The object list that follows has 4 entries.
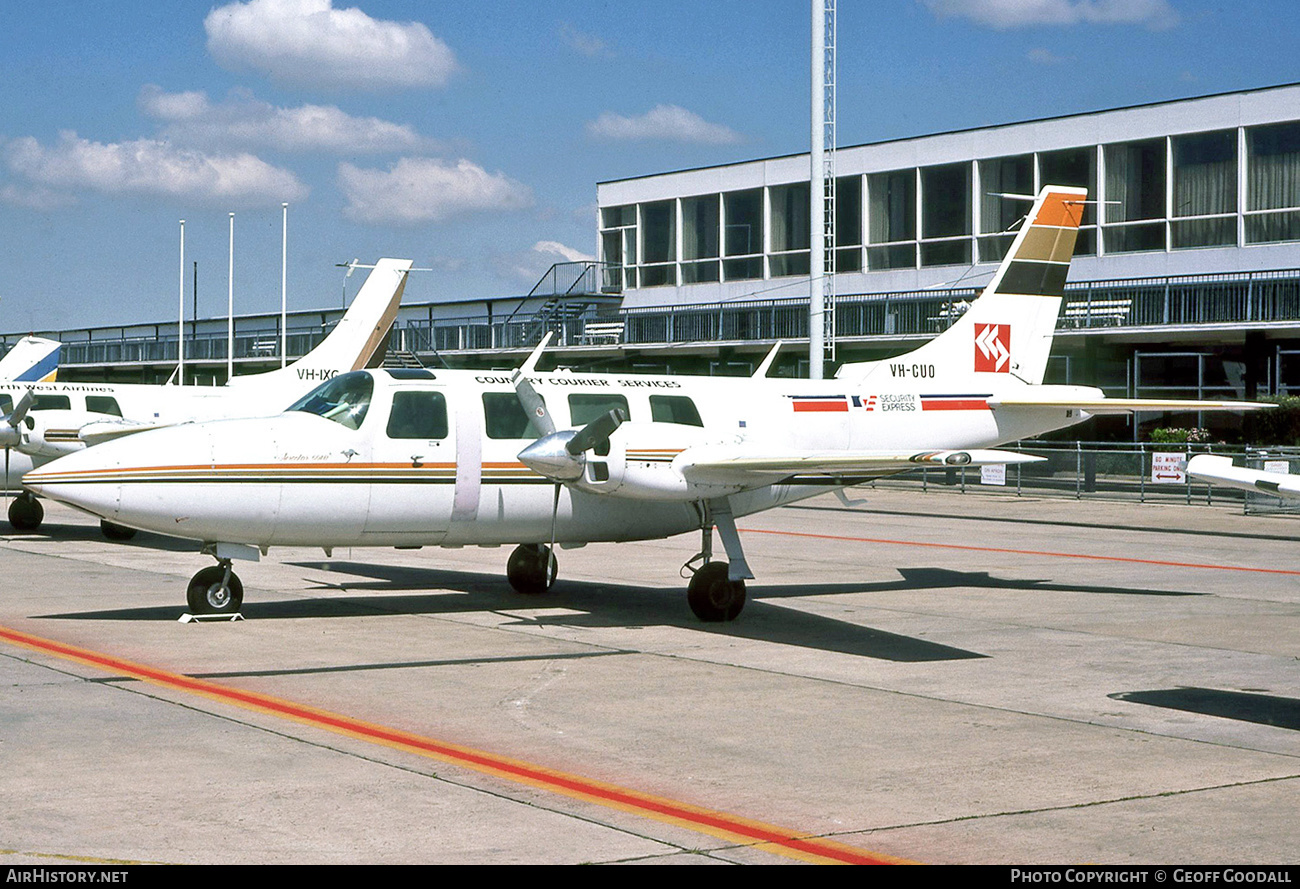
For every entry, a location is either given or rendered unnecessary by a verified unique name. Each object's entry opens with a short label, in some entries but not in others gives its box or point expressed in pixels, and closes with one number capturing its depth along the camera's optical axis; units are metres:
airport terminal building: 40.53
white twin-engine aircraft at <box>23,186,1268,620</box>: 13.89
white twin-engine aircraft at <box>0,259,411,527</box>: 23.41
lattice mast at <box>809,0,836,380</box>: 33.12
